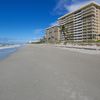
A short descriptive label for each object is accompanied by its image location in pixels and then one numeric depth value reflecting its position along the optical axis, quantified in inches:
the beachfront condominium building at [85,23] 1870.0
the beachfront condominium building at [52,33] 3023.5
